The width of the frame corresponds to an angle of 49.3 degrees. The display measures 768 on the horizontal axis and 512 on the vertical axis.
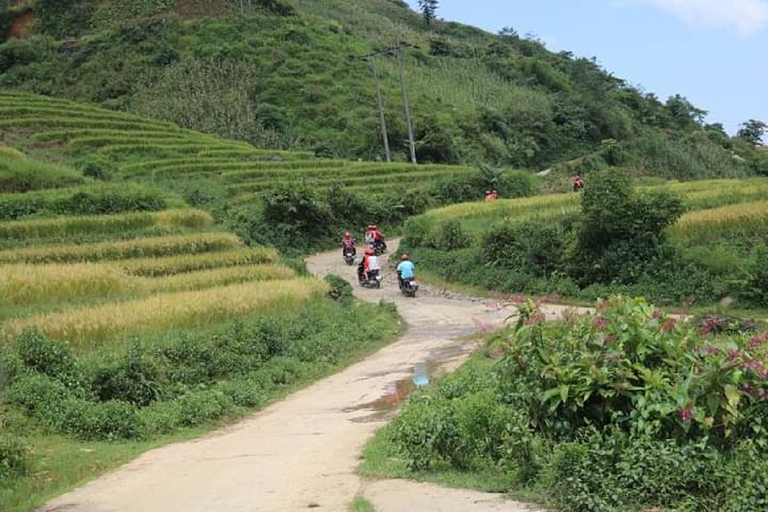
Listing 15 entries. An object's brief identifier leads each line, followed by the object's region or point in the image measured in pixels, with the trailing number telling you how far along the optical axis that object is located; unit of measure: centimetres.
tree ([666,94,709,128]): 8638
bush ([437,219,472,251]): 2927
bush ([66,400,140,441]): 1171
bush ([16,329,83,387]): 1309
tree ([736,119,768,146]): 8788
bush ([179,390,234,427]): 1265
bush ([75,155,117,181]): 3453
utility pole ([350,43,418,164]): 5200
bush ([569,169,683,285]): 2206
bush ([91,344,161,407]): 1329
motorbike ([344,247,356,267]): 3180
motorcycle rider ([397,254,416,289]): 2556
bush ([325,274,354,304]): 2367
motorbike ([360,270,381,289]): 2754
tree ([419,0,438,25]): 11694
